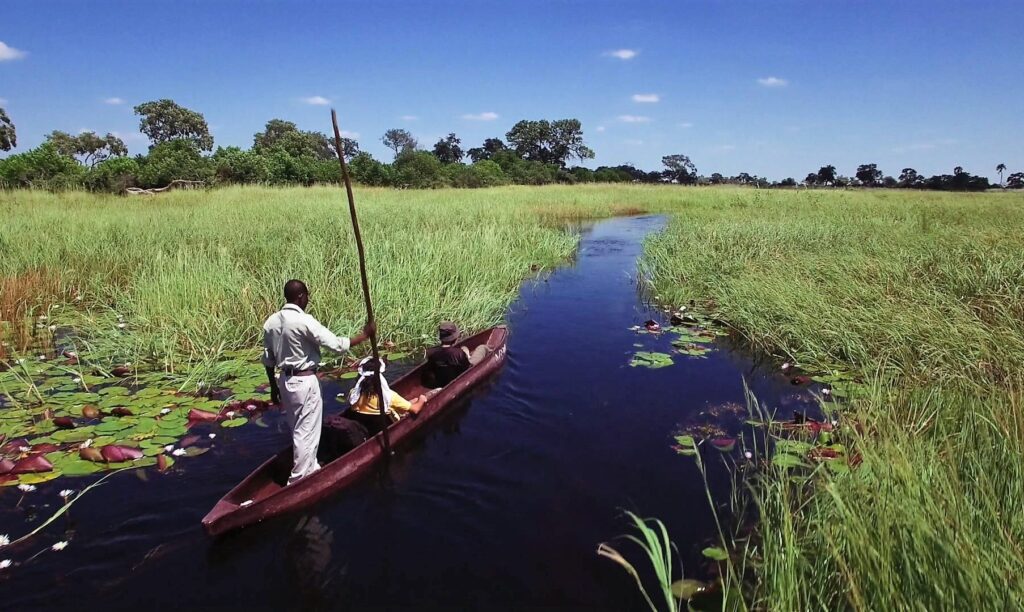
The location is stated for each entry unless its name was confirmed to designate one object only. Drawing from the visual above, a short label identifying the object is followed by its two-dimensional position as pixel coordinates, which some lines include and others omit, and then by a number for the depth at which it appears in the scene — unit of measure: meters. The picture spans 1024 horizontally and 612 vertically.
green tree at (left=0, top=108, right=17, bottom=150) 39.03
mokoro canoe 4.06
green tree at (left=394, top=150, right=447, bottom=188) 41.31
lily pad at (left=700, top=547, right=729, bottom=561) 3.90
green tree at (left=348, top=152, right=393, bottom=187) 42.12
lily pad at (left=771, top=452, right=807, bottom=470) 4.68
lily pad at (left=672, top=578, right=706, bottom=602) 3.53
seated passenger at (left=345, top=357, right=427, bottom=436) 5.45
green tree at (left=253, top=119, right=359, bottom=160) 47.81
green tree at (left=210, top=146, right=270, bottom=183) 30.83
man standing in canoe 4.40
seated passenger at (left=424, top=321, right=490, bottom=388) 6.77
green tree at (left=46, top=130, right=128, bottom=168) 49.25
